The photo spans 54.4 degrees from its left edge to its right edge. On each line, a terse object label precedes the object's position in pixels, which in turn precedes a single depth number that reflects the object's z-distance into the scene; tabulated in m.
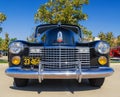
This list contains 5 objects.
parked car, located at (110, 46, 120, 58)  11.25
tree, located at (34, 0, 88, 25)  7.92
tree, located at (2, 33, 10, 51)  18.25
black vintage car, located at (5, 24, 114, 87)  2.40
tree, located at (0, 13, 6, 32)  8.79
